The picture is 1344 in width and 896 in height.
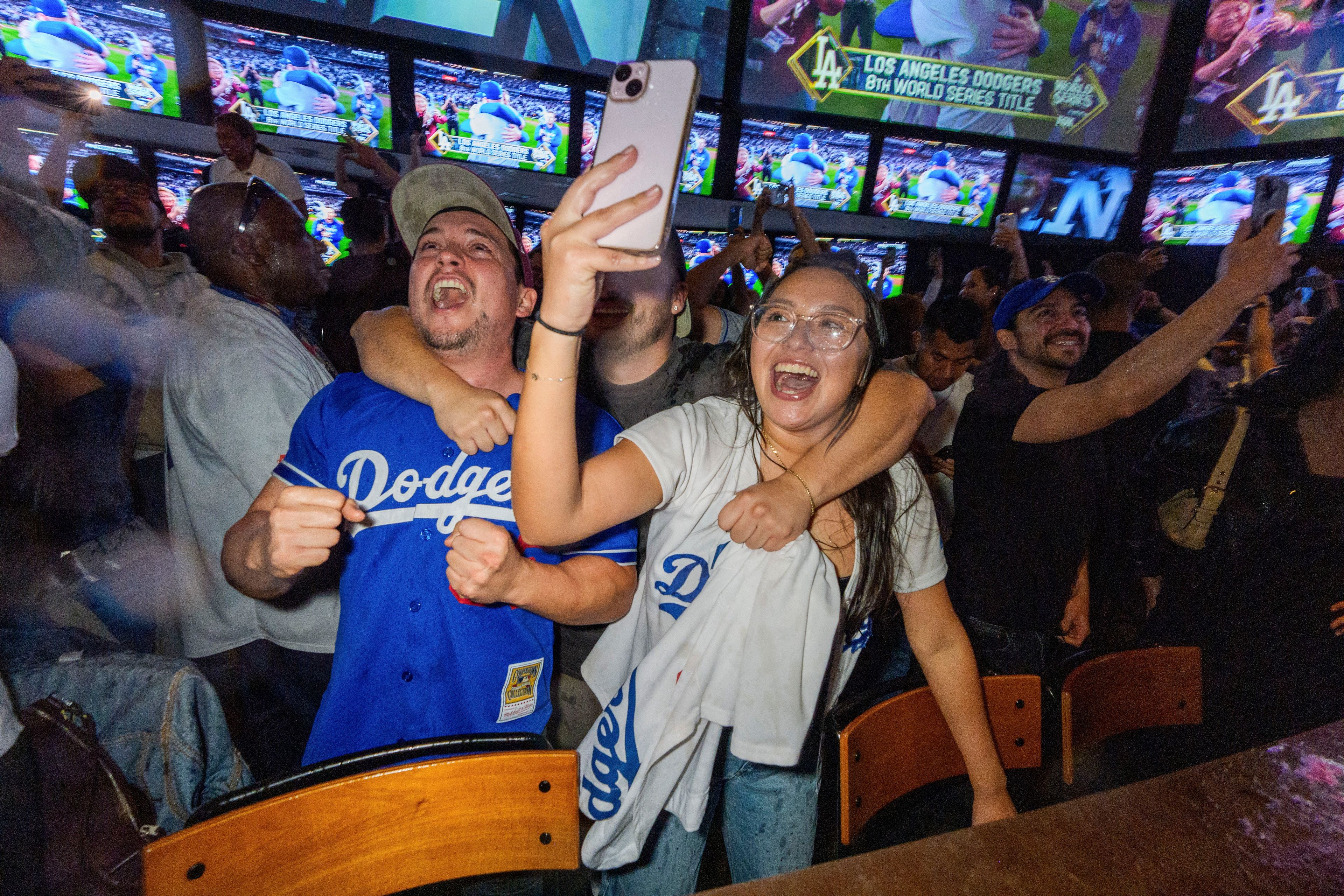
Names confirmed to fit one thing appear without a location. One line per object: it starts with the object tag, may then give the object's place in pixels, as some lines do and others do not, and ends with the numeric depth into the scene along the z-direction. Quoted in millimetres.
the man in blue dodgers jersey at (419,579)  1390
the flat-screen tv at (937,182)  6875
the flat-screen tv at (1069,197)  7266
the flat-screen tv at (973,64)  6293
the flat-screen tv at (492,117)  5242
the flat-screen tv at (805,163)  6453
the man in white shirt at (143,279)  2648
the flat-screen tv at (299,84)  4703
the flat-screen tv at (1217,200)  6465
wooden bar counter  827
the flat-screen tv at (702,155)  6254
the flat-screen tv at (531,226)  6121
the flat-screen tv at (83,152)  4191
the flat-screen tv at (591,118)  5699
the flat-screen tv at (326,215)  5410
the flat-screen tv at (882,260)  7473
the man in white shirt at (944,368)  3082
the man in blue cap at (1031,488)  2229
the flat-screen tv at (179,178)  4969
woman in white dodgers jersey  1286
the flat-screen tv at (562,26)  5035
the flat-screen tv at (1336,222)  6309
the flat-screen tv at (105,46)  4180
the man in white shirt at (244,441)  1844
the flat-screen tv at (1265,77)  6453
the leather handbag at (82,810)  1289
